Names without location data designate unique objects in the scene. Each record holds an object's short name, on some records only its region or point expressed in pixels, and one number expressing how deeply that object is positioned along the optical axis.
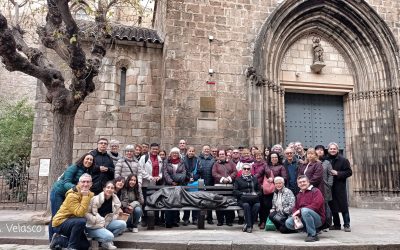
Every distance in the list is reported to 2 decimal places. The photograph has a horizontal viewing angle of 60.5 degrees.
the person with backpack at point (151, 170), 7.21
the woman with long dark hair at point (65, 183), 5.59
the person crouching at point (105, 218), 5.22
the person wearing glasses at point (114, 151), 6.89
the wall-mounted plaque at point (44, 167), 10.62
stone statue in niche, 12.66
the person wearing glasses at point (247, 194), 6.53
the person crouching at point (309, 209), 5.64
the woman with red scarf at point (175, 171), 7.40
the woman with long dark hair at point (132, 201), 6.38
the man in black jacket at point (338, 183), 6.80
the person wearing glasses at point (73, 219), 4.99
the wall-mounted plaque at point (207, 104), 11.01
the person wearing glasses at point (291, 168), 7.10
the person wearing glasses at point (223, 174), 7.39
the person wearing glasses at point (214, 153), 8.49
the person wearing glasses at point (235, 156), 8.42
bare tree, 7.21
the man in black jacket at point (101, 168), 6.14
